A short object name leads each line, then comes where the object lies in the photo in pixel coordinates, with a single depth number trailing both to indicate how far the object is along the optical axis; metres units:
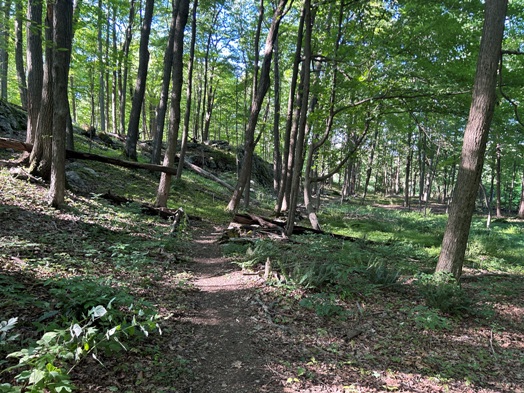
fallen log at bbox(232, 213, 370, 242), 10.21
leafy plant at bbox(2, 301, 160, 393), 2.02
